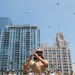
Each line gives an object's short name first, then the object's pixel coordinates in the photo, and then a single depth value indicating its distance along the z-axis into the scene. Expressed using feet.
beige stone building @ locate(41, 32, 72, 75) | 468.75
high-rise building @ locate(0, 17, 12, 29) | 551.35
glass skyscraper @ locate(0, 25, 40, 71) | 429.79
